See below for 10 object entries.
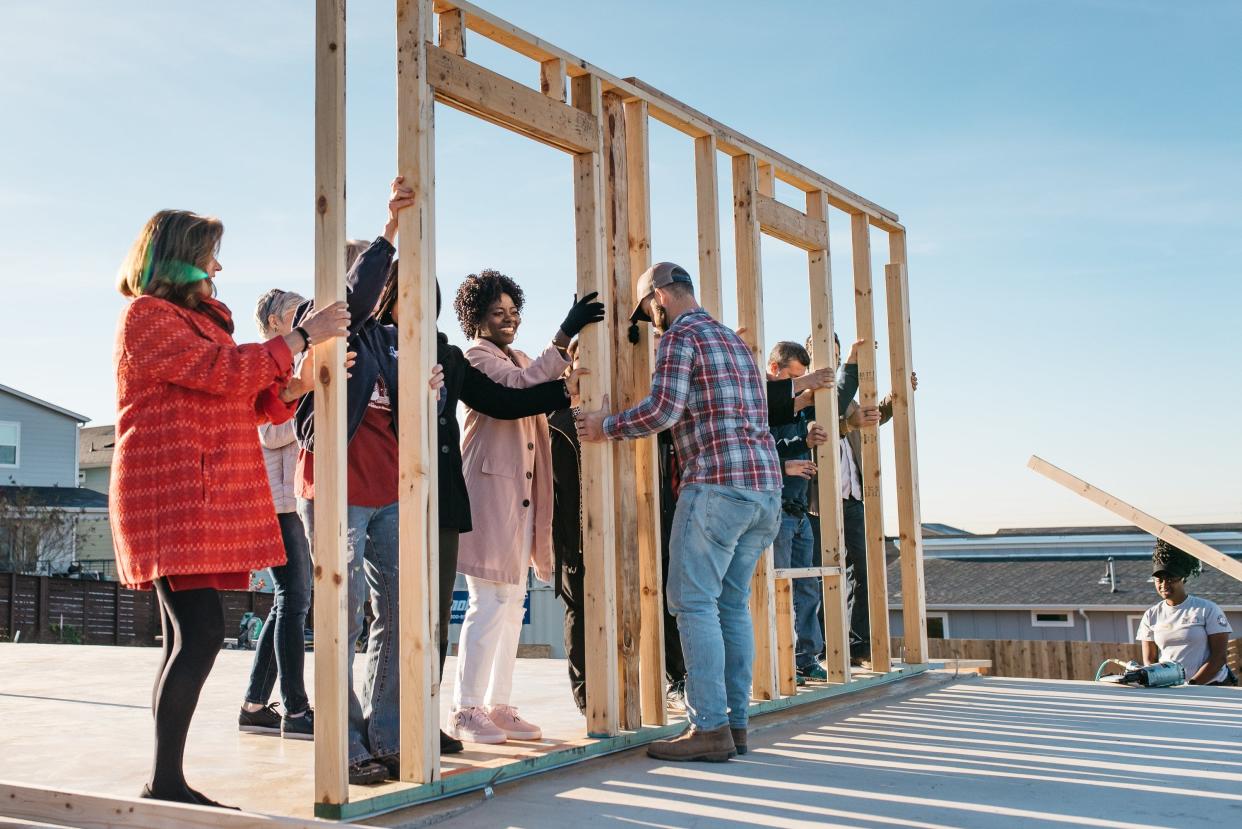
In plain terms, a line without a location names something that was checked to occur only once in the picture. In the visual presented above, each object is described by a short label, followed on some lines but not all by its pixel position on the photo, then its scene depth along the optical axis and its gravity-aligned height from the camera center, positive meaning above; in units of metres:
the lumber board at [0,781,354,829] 3.14 -0.67
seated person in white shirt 7.17 -0.55
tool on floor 6.52 -0.74
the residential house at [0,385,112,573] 23.23 +1.51
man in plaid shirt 4.29 +0.19
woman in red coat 3.21 +0.27
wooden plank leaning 10.62 +0.20
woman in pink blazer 4.44 +0.17
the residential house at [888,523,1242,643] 20.14 -0.79
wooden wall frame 3.49 +0.79
